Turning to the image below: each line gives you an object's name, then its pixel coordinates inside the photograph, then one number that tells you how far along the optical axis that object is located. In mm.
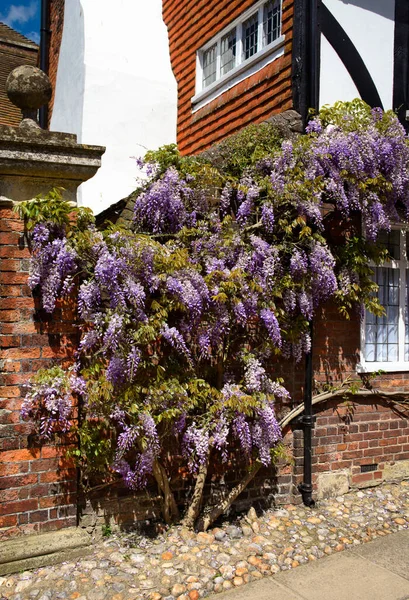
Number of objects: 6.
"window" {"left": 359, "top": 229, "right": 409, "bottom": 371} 5887
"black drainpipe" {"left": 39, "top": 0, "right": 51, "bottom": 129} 10797
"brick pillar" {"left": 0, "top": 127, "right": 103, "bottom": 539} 3709
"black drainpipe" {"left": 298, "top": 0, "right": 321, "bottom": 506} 5074
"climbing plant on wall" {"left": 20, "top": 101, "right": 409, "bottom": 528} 3797
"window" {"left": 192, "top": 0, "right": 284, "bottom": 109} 6738
